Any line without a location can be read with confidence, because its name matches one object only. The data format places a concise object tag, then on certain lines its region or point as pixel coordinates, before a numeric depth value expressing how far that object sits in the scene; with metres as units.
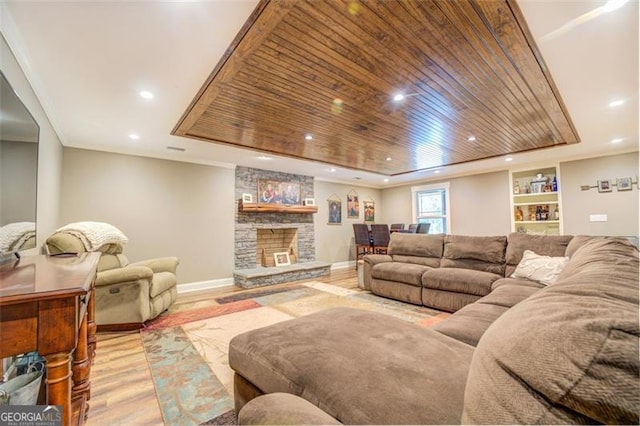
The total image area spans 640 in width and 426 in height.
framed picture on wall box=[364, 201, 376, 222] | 7.74
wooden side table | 0.83
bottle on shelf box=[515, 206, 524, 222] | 5.67
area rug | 1.68
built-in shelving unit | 5.25
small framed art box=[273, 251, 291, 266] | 5.71
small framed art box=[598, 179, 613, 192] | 4.56
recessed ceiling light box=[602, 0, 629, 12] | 1.54
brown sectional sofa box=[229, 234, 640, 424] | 0.38
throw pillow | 2.60
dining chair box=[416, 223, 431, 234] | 6.46
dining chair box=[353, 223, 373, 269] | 6.70
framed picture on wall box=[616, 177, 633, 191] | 4.40
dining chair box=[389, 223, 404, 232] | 7.25
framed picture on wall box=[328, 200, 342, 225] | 6.86
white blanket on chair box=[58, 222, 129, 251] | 2.68
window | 6.77
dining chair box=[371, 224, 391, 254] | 6.46
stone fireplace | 5.09
